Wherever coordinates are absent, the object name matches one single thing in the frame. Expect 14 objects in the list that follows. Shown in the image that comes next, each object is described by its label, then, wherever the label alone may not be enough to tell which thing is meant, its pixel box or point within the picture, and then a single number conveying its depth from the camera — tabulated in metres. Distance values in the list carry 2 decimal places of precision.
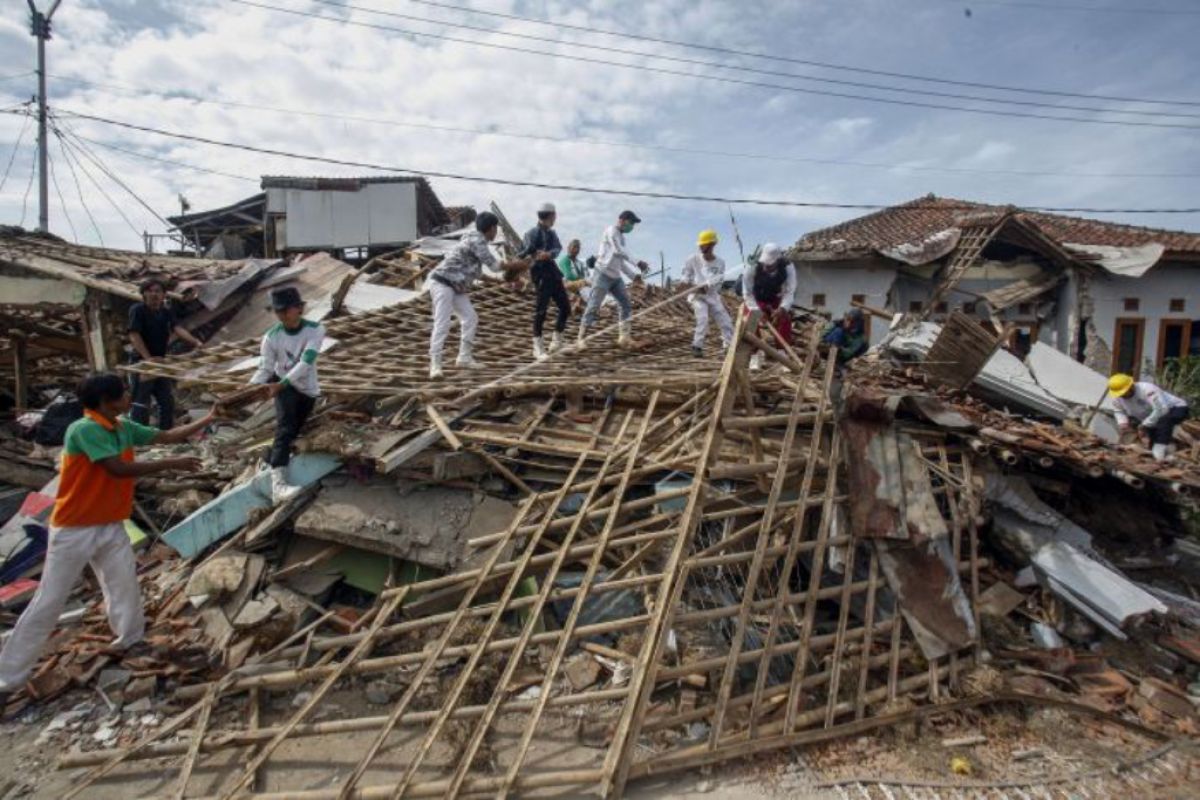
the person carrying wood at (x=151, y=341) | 6.95
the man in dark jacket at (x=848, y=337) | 8.31
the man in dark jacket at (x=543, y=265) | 7.14
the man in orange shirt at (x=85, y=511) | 3.84
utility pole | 12.81
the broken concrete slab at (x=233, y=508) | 5.23
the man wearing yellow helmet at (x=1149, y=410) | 6.96
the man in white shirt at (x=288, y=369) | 4.84
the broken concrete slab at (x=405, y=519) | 4.80
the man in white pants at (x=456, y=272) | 6.45
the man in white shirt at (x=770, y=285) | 7.18
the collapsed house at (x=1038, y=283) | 14.49
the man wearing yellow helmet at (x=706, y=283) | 7.36
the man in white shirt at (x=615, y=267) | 7.26
